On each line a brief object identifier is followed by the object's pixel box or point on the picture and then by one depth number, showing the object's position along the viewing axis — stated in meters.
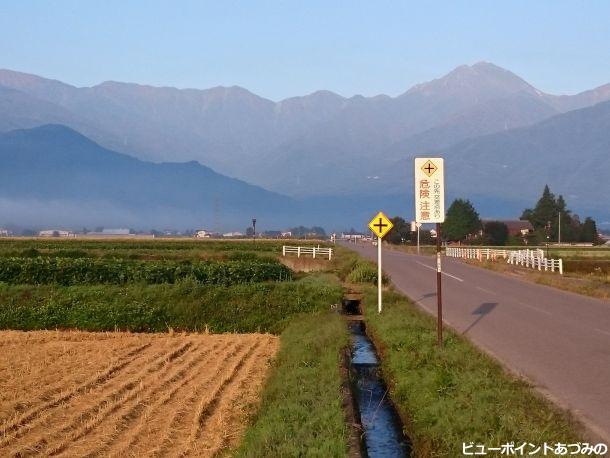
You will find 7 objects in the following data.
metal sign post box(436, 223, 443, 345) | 14.17
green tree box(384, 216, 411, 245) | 143.50
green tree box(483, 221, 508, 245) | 135.50
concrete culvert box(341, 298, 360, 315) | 25.44
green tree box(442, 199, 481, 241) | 135.88
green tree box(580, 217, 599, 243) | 139.75
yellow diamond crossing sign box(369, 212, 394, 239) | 21.30
